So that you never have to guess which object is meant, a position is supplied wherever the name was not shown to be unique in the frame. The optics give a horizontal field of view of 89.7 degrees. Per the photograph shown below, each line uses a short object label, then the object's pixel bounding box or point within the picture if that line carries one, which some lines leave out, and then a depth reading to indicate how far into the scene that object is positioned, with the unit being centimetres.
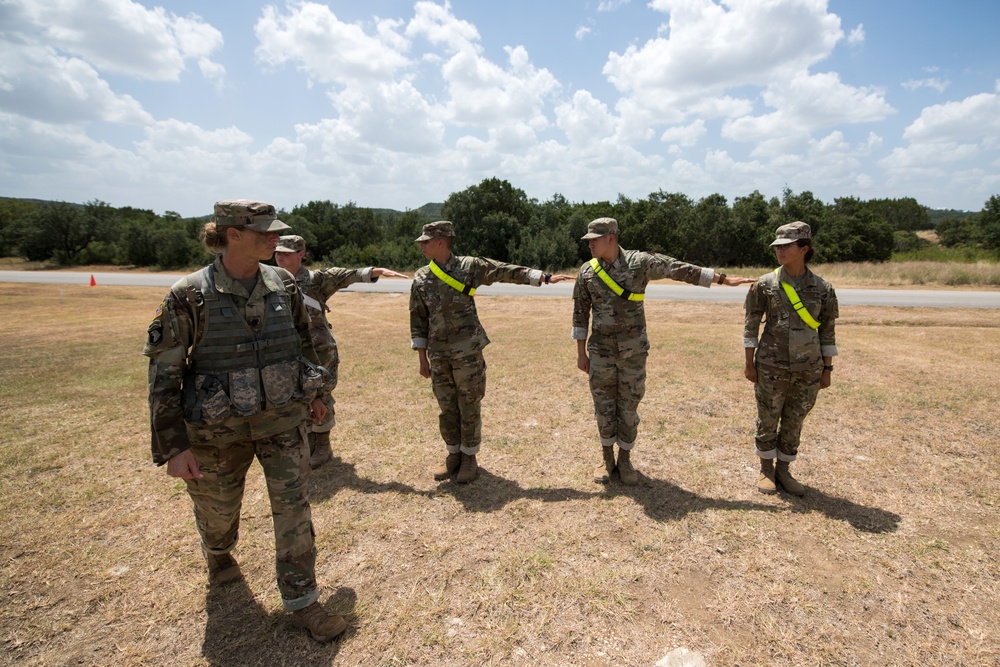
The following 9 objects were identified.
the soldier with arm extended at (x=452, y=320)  452
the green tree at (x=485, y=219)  3472
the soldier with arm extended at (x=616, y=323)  442
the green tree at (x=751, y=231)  3816
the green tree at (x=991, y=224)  3475
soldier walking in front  261
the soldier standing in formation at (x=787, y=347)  412
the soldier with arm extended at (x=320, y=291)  490
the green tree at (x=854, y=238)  3853
